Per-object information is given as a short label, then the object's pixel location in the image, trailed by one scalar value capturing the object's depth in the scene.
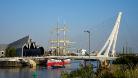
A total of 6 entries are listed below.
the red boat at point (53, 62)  95.09
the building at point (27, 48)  105.88
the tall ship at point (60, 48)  129.23
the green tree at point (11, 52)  109.43
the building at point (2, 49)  125.96
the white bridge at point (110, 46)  81.13
